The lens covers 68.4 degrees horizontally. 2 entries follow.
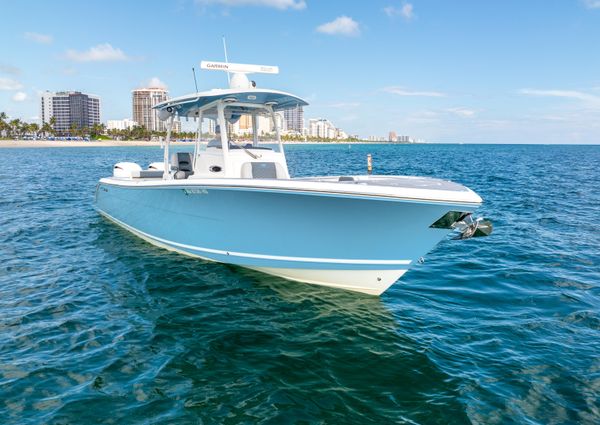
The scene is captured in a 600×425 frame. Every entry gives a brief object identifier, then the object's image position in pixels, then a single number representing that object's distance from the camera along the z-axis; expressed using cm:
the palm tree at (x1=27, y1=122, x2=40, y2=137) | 14020
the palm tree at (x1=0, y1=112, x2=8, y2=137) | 12912
